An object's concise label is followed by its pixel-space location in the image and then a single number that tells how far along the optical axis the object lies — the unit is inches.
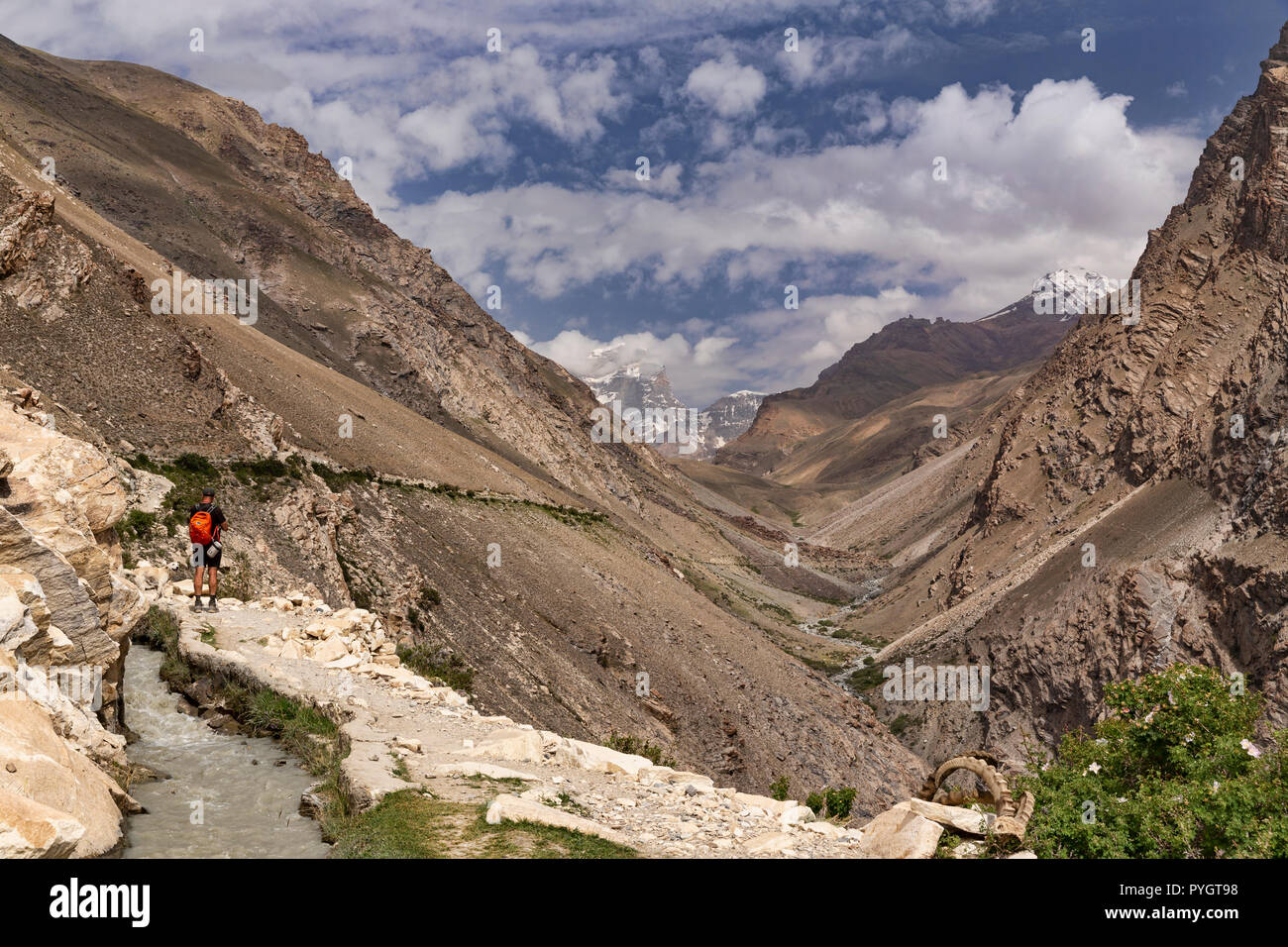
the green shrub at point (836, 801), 853.8
